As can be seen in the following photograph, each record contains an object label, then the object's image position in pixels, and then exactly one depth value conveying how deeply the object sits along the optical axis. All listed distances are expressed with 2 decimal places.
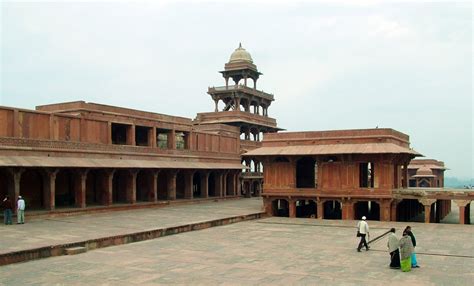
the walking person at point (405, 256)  15.41
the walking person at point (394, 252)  15.84
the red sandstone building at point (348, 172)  29.73
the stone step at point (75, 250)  17.80
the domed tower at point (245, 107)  56.84
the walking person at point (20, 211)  23.83
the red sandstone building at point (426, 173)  63.53
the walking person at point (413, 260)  16.06
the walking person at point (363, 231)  19.03
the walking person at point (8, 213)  23.84
